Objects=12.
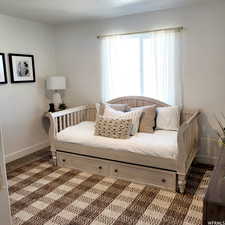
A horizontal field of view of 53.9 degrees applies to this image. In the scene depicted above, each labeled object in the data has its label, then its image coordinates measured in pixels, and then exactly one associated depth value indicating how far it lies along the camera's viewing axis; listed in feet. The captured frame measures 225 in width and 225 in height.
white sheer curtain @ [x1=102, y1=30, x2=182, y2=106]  10.59
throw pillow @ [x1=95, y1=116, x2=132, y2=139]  9.42
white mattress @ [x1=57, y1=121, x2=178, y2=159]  8.27
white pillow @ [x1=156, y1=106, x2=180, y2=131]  10.27
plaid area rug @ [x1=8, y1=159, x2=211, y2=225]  6.83
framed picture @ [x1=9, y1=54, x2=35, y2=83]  11.21
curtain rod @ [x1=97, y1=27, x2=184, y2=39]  10.17
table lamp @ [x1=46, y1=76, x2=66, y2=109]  12.39
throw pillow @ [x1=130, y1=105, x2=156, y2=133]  10.16
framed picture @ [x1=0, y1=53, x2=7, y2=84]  10.63
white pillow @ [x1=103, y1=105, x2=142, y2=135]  10.02
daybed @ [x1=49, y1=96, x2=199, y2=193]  8.13
